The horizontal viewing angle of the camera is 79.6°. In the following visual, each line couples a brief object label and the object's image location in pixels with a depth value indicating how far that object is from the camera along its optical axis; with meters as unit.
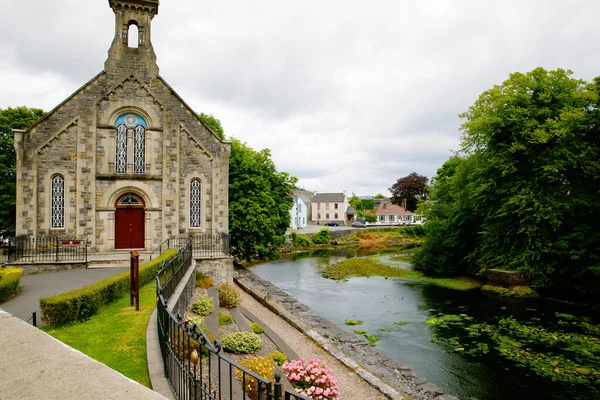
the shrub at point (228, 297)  17.30
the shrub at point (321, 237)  59.88
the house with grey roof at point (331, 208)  97.64
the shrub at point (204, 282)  19.11
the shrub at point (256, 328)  13.98
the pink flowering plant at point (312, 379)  8.26
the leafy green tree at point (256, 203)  29.41
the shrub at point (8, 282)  11.29
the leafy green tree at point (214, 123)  34.28
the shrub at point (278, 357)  11.03
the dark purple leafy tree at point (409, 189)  89.06
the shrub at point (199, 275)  19.91
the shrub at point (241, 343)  10.88
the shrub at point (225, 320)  13.88
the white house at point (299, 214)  78.38
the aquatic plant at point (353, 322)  17.95
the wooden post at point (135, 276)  9.80
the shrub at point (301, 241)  55.46
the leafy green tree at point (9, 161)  25.58
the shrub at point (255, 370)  7.79
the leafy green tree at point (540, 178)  22.19
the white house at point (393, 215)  88.92
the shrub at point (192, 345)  7.74
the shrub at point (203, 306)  13.16
